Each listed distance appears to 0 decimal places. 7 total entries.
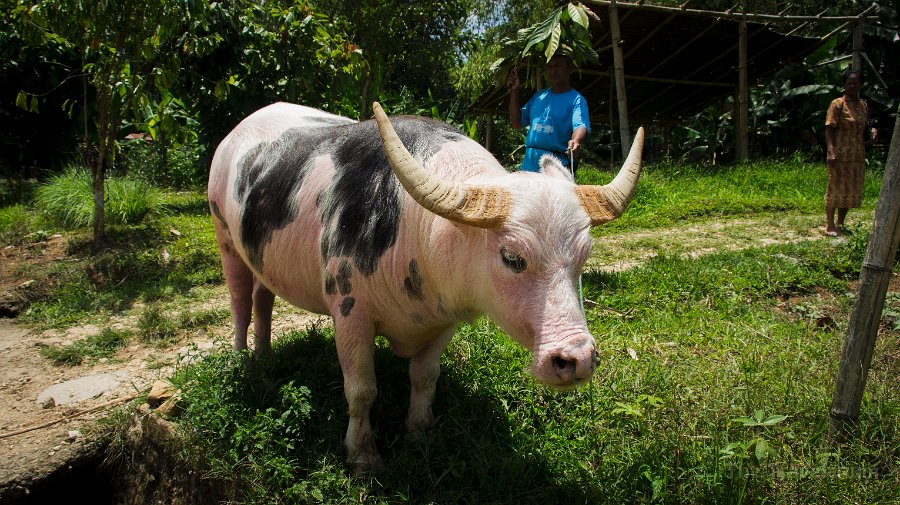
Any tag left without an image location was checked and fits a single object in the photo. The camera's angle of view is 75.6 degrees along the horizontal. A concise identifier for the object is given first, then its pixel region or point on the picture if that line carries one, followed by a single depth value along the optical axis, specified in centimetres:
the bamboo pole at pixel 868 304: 228
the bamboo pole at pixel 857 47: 938
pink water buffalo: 198
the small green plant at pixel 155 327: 448
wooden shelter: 854
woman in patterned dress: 628
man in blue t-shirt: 417
